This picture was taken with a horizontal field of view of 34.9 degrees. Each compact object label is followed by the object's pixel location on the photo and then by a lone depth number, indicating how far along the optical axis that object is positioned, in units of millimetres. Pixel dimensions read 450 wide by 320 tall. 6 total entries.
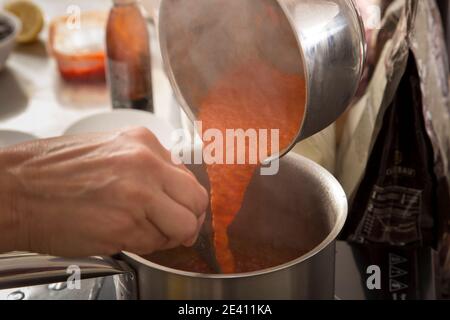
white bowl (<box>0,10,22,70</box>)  1459
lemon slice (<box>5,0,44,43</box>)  1586
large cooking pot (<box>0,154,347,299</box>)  644
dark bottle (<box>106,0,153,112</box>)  1283
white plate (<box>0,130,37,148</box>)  1249
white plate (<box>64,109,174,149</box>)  1250
